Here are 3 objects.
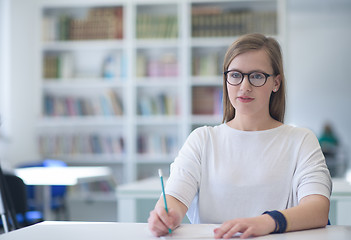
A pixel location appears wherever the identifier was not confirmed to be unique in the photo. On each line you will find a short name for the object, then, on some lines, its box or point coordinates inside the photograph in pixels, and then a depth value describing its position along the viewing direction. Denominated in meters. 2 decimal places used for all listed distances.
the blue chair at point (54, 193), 4.21
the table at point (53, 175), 3.42
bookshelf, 5.19
